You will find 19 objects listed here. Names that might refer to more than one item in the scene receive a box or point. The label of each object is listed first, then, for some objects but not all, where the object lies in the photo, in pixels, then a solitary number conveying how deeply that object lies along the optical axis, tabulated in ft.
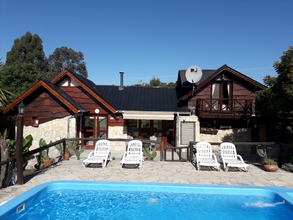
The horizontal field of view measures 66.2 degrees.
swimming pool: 22.21
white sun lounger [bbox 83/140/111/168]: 35.63
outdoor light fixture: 26.56
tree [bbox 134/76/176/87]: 167.27
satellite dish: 60.13
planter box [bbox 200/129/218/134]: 57.47
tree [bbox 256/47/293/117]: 38.65
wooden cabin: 53.40
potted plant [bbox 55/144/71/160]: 41.30
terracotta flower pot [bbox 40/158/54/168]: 37.65
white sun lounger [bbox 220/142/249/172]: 34.91
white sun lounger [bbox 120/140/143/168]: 34.92
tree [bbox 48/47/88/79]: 192.19
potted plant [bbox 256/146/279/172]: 33.71
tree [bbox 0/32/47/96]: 136.87
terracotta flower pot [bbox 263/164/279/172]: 33.68
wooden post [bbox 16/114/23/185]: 25.96
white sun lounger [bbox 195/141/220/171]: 35.32
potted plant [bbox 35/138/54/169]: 37.77
